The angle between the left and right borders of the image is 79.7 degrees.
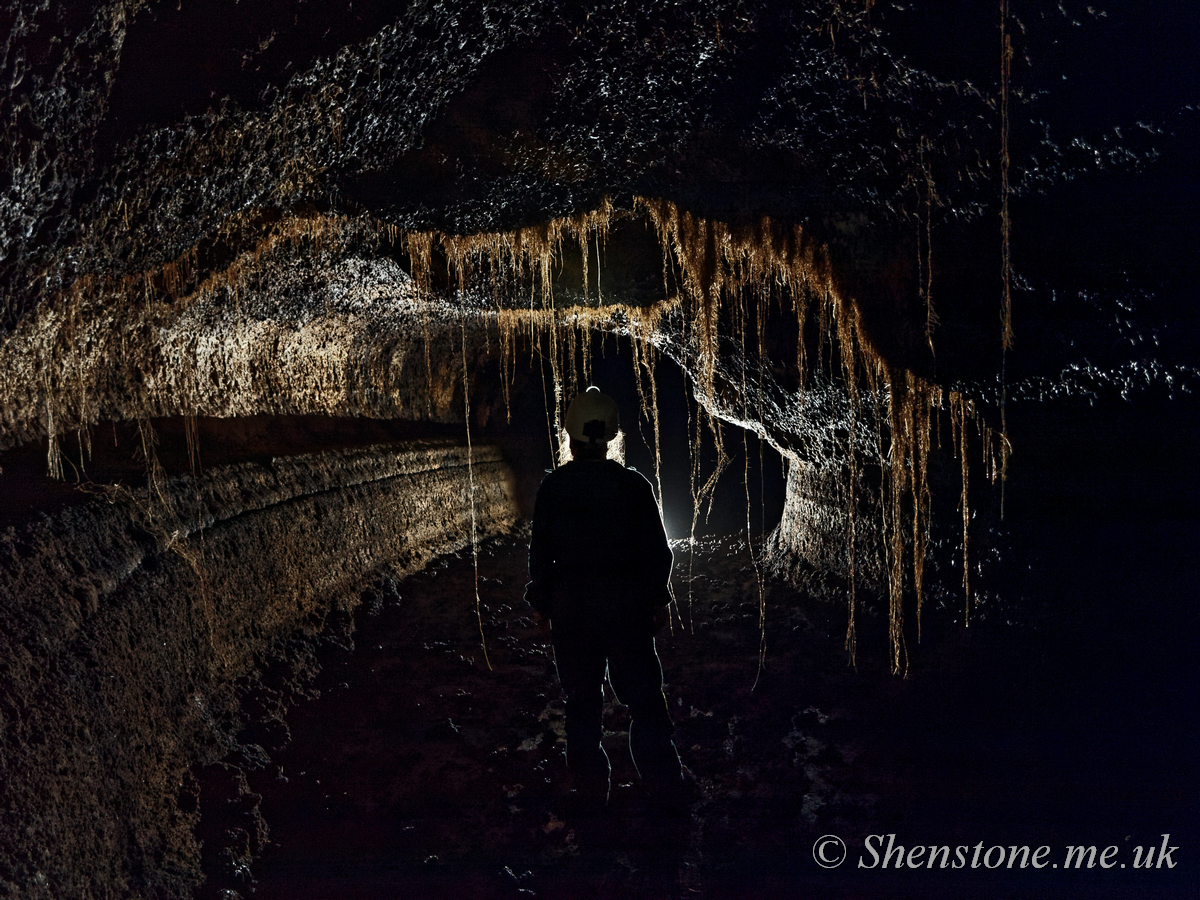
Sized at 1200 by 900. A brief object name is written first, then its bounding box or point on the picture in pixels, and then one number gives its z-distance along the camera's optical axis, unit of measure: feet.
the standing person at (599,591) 9.61
